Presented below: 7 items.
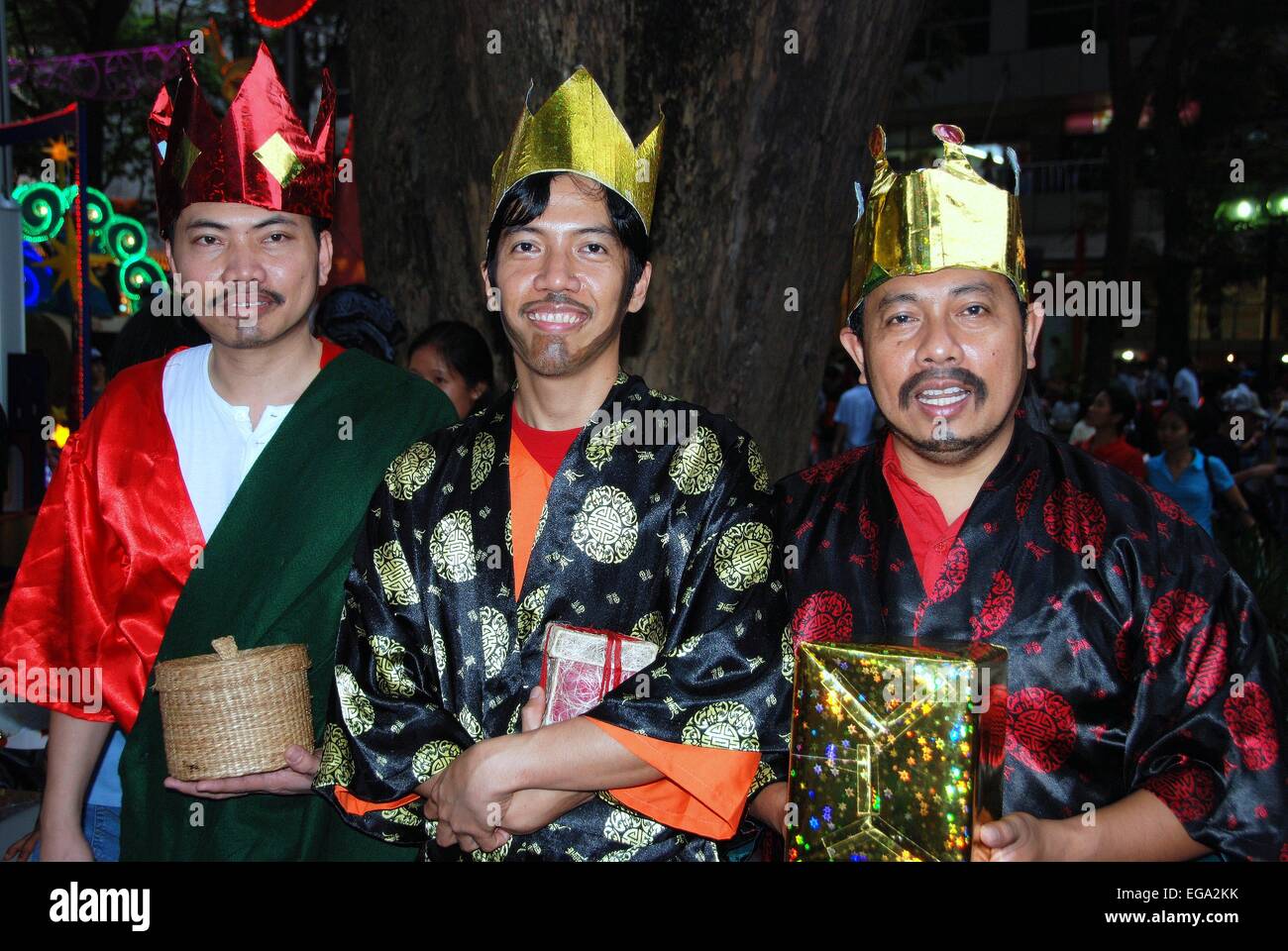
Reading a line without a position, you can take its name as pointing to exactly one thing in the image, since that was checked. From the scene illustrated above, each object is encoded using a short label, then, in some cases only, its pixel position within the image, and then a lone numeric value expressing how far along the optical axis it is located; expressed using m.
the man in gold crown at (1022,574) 2.03
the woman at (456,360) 3.77
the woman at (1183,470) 7.01
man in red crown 2.37
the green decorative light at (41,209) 9.91
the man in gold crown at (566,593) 2.01
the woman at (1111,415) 7.29
